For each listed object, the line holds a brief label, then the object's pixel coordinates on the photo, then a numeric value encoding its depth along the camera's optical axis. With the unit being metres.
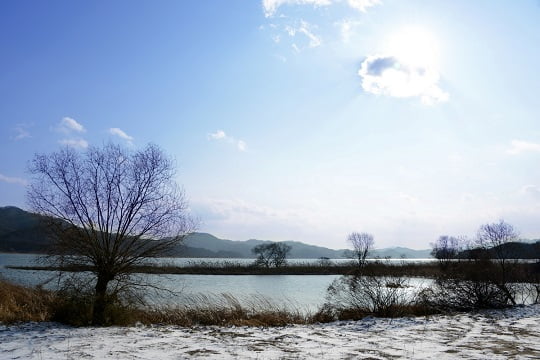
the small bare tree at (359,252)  72.16
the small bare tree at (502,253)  18.53
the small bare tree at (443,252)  51.44
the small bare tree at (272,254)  85.31
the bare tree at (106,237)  12.48
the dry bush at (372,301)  15.55
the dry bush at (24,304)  12.21
